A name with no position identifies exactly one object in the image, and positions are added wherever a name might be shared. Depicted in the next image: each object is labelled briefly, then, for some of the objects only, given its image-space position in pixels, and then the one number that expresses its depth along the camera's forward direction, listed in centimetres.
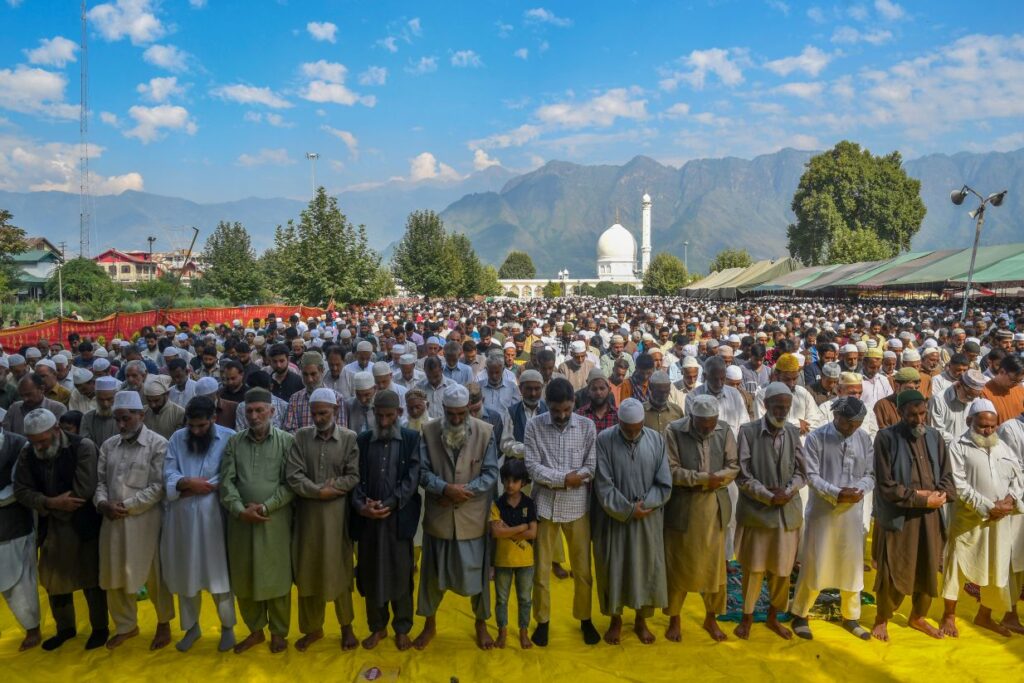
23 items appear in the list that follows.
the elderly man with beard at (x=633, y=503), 413
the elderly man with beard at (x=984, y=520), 433
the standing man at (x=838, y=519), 430
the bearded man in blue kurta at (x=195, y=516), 410
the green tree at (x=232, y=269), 4534
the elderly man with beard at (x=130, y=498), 409
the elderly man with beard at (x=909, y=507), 422
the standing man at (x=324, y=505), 408
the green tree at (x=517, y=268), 10562
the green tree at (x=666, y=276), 7256
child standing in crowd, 414
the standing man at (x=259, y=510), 403
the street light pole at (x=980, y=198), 1523
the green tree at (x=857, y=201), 4950
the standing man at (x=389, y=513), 412
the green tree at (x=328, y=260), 3228
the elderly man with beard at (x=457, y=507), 411
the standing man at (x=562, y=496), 422
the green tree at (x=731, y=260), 6848
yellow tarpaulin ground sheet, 395
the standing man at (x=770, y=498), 424
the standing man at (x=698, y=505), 421
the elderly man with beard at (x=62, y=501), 407
